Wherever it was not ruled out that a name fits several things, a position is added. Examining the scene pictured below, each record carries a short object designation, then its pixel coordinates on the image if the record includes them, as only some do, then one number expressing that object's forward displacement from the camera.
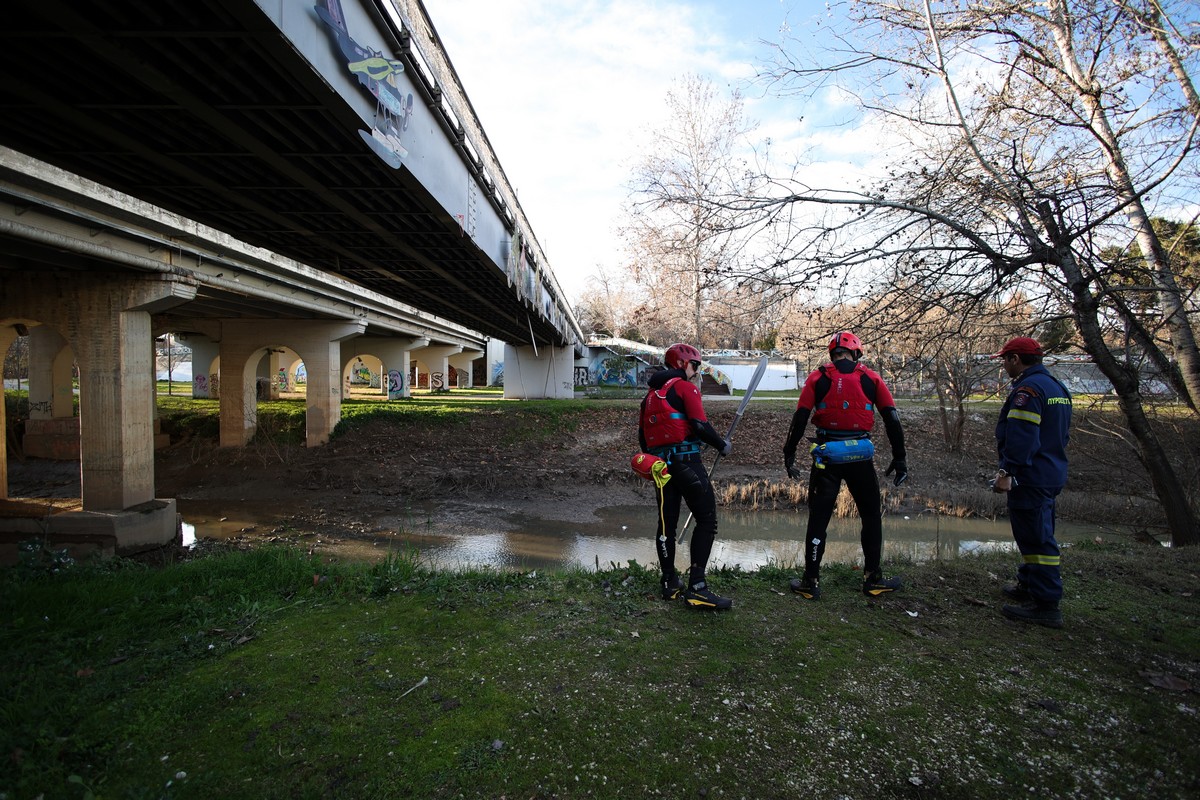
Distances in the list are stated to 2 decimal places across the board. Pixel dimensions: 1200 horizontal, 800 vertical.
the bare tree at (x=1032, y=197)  5.44
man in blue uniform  4.20
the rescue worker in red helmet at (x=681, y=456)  4.49
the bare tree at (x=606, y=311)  53.00
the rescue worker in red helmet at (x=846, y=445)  4.65
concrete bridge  3.50
